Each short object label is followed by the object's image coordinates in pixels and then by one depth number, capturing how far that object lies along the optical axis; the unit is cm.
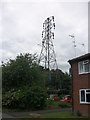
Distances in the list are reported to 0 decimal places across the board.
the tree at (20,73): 1353
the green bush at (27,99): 1181
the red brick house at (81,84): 895
